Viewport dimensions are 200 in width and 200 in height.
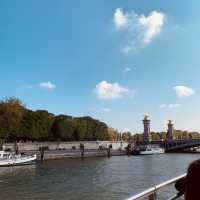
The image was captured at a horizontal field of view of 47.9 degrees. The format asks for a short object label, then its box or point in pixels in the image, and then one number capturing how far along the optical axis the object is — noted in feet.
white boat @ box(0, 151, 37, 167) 90.51
